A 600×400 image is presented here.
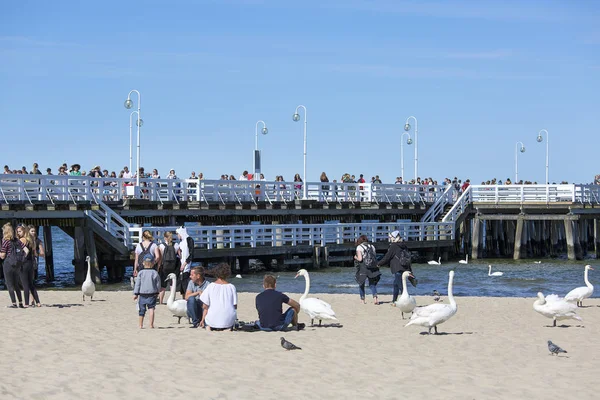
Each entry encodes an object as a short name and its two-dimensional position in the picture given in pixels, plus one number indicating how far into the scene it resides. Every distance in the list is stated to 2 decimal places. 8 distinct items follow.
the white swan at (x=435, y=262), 44.21
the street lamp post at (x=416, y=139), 56.52
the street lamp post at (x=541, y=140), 60.84
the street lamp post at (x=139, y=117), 38.97
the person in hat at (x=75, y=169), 37.50
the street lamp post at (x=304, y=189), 46.44
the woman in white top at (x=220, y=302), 15.60
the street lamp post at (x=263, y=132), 49.84
